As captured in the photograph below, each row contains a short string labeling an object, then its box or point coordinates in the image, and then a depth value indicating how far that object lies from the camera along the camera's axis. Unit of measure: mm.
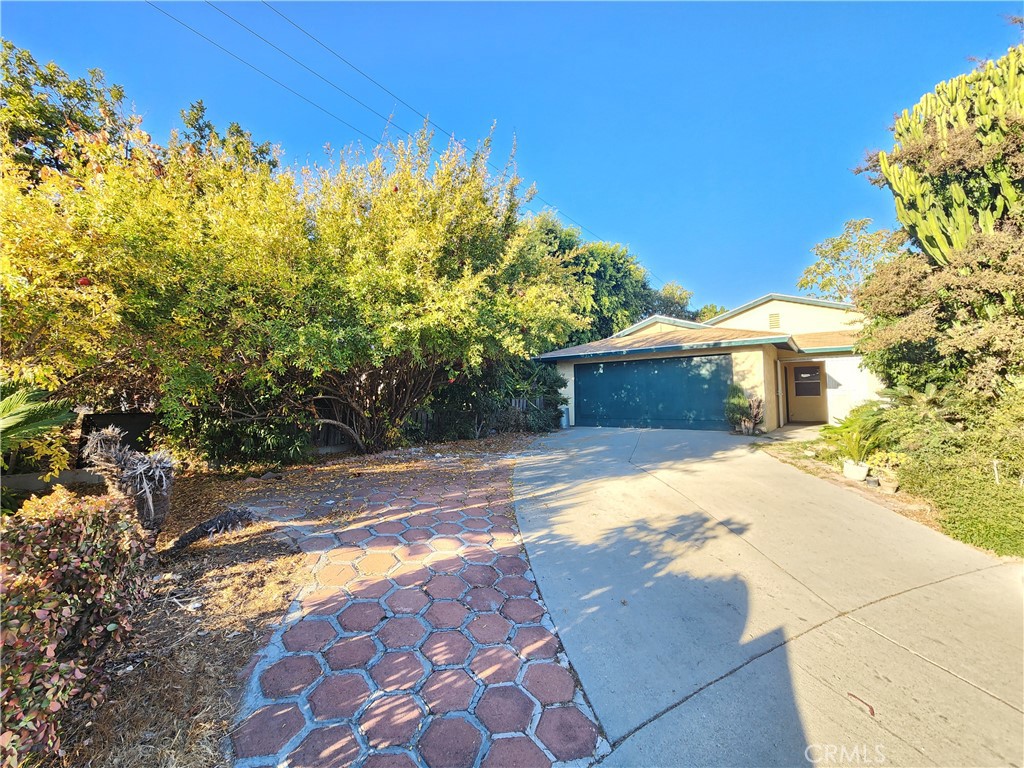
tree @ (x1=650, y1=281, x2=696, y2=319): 26858
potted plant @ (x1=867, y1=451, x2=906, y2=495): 5613
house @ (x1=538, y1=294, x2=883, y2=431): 11391
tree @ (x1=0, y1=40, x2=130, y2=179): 7484
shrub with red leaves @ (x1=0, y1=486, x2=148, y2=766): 1384
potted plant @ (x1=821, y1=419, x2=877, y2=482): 6027
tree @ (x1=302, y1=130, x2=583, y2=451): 5316
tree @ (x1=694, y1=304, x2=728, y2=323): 32531
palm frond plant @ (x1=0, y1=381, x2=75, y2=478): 2502
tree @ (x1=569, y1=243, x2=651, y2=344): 19844
